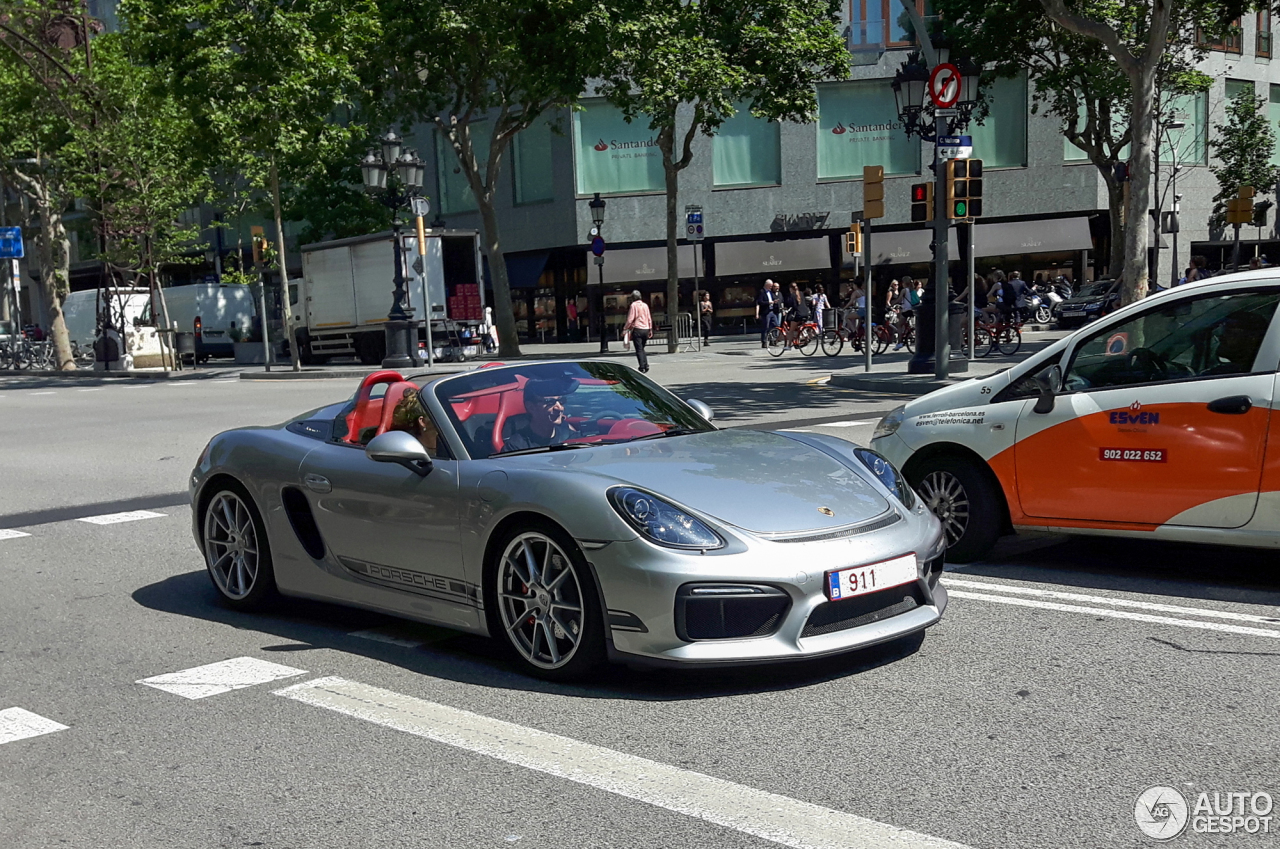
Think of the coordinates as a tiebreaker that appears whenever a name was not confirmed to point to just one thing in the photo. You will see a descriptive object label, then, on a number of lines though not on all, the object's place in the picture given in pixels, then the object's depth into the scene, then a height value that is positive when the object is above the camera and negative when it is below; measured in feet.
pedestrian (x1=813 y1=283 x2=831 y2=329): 112.74 -2.17
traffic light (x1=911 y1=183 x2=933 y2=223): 61.87 +3.57
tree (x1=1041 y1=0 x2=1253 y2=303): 54.75 +6.94
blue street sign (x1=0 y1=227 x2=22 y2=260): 128.67 +7.35
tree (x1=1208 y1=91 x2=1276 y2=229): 151.94 +13.50
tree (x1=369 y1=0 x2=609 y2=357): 99.35 +18.57
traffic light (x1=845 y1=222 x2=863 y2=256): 96.94 +3.11
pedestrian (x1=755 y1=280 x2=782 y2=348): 105.70 -2.17
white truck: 111.75 +0.69
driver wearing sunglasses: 18.57 -1.81
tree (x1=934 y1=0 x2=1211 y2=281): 109.50 +18.45
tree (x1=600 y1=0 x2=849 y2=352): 99.19 +17.67
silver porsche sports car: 15.29 -2.97
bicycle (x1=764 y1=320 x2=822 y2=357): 100.32 -4.32
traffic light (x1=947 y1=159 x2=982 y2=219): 59.93 +3.99
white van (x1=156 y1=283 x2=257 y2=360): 150.82 -0.49
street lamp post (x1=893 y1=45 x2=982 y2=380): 61.26 +7.57
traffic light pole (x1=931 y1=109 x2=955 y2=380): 61.11 -0.05
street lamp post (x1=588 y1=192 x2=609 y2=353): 120.47 +6.96
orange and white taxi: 19.36 -2.57
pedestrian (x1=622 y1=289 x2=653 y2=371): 82.58 -2.27
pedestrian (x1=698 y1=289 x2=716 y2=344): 124.26 -2.40
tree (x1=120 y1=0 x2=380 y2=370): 96.94 +18.37
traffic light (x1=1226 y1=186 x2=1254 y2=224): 79.66 +3.42
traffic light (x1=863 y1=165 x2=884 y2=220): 67.36 +4.41
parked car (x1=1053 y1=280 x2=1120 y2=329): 110.42 -2.95
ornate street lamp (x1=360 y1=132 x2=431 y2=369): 93.09 +7.78
